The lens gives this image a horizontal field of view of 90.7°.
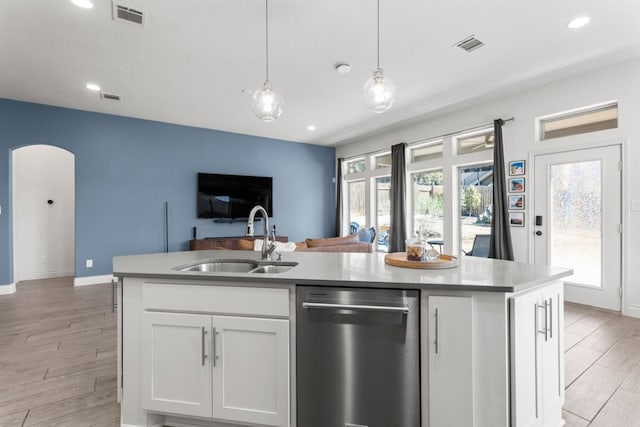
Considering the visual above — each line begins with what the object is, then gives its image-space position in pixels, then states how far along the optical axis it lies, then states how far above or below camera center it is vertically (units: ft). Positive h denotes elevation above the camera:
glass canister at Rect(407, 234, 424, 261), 6.09 -0.71
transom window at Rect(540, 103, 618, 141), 12.08 +3.72
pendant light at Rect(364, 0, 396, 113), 7.60 +2.98
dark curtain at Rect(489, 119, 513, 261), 14.62 +0.43
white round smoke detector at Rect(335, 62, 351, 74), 11.83 +5.58
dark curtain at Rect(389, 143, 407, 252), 20.03 +0.80
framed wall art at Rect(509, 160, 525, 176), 14.33 +2.10
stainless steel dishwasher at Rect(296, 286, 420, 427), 4.84 -2.25
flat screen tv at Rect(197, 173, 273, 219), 20.38 +1.33
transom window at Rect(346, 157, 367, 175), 24.51 +3.82
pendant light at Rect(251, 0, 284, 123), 8.18 +2.93
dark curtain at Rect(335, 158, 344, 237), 25.50 +1.20
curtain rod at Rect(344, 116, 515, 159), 14.73 +4.39
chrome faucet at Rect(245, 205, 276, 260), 7.03 -0.72
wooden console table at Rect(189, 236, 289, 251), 19.26 -1.79
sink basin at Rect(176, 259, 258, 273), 7.13 -1.18
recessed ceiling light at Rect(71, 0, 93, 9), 8.19 +5.56
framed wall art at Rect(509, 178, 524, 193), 14.37 +1.29
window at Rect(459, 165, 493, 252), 16.30 +0.61
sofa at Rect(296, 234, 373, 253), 13.78 -1.42
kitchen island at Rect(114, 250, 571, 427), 4.62 -2.08
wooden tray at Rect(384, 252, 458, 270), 5.78 -0.93
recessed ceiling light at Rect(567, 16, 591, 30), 9.05 +5.58
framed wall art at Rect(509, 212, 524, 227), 14.38 -0.27
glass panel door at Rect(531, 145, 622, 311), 11.89 -0.28
